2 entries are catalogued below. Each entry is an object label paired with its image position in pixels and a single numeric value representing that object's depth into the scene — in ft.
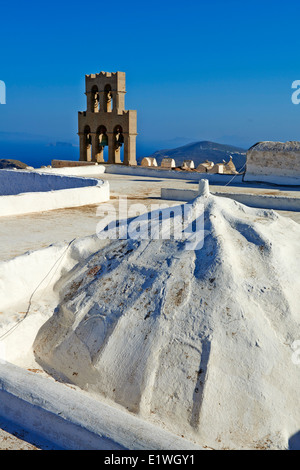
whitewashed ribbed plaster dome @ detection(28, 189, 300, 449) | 11.55
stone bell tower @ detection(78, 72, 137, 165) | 81.41
